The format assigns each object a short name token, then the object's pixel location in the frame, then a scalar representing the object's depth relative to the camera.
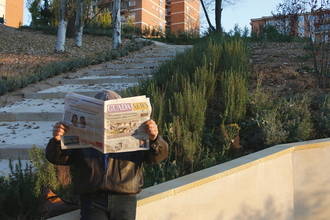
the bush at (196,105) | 3.72
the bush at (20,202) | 2.60
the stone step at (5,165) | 3.92
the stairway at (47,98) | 4.86
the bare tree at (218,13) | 17.61
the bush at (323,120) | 4.57
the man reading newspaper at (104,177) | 2.28
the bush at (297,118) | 4.36
